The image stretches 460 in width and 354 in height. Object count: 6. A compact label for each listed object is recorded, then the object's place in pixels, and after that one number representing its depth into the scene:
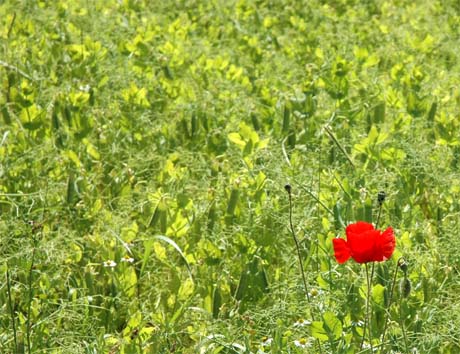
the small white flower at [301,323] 4.43
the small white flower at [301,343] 4.27
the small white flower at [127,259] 5.24
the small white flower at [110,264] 5.19
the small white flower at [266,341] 4.28
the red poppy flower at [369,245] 3.67
